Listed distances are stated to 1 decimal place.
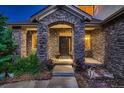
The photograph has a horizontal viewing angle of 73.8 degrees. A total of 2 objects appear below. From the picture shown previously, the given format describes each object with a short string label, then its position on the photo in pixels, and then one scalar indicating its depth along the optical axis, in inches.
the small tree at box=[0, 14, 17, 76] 145.5
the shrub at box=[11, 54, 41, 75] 151.0
